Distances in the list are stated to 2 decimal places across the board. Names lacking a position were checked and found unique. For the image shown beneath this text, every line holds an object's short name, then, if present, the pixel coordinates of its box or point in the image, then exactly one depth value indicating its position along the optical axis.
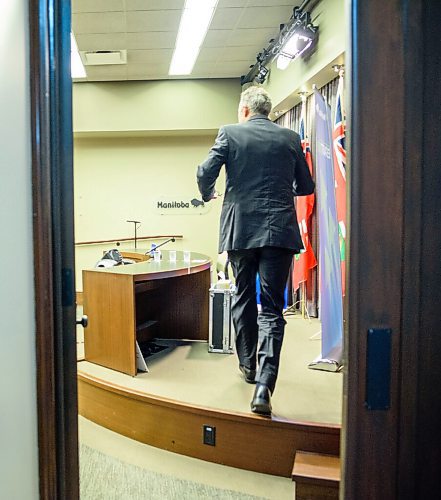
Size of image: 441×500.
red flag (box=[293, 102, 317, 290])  3.91
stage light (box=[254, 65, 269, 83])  4.66
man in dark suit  2.02
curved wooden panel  1.93
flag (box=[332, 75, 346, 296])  2.88
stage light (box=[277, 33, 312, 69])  3.52
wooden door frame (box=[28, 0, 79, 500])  0.88
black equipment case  2.96
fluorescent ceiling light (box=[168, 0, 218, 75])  3.67
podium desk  2.52
